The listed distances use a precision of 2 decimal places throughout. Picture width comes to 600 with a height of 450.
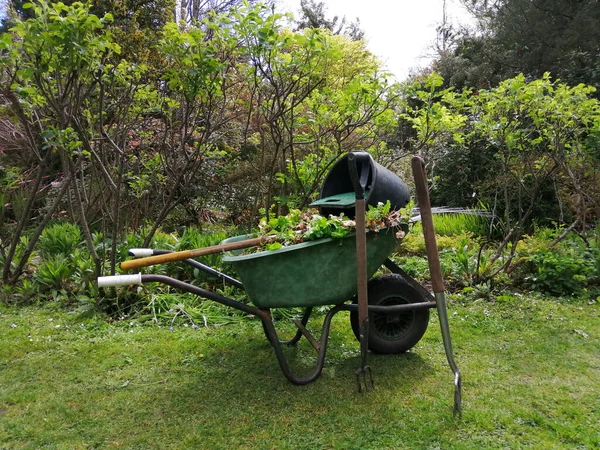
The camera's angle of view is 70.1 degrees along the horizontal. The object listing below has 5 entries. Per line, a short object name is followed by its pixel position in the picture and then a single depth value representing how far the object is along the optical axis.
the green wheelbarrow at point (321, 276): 2.21
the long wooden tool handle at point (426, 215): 2.20
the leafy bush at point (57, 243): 4.73
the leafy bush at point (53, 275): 4.06
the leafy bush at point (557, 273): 3.99
